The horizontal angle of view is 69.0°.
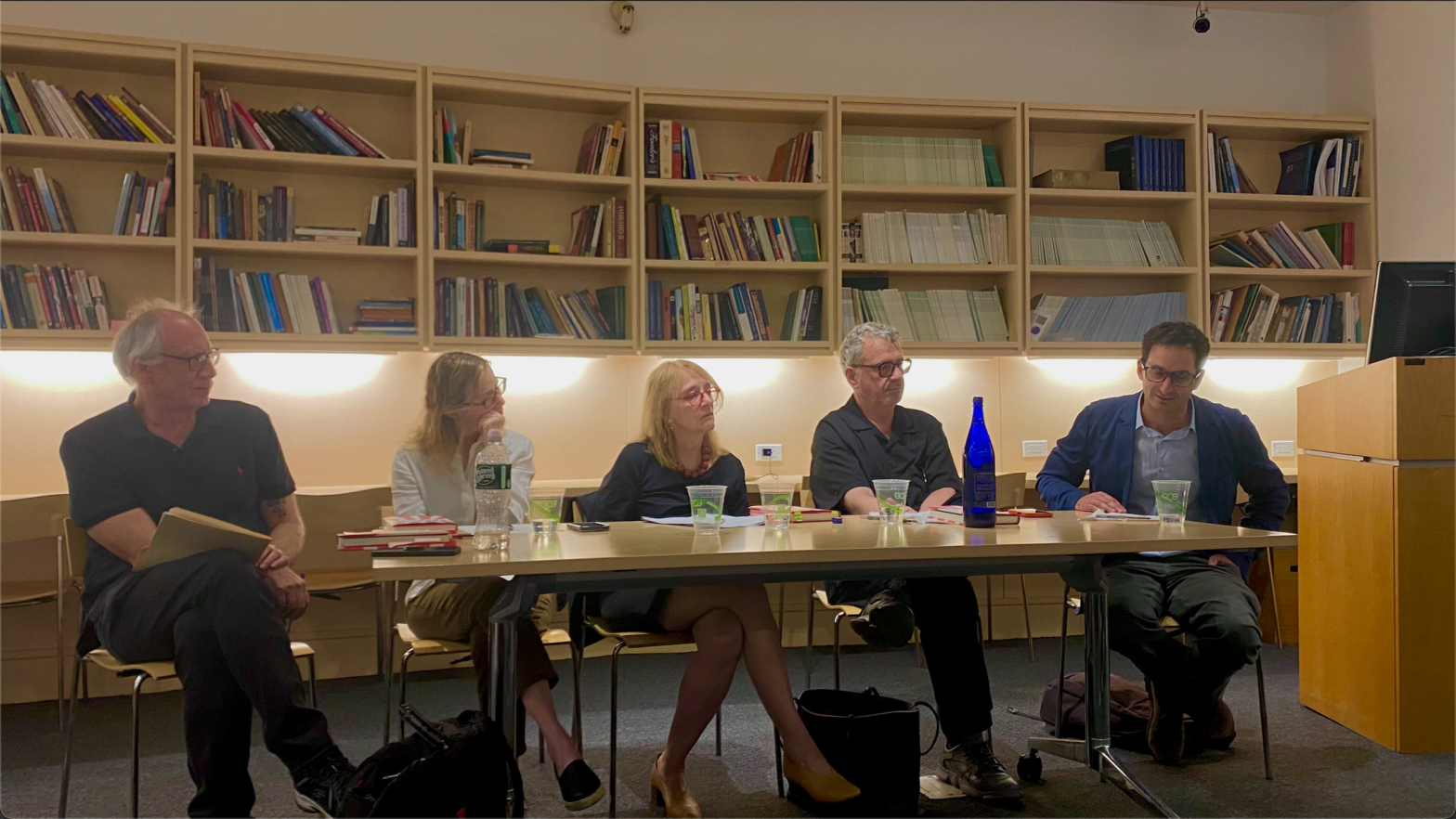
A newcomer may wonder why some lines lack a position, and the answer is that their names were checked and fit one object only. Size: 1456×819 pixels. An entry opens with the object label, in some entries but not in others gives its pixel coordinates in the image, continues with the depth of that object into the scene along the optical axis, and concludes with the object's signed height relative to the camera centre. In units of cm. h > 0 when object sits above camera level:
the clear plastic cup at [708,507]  247 -20
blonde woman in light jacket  257 -19
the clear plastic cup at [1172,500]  251 -19
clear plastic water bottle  232 -17
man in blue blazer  268 -23
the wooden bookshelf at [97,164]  401 +104
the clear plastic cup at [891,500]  257 -19
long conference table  205 -27
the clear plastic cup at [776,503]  261 -21
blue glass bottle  251 -16
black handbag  251 -80
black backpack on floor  207 -71
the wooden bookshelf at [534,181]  446 +105
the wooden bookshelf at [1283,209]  506 +104
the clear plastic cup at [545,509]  253 -21
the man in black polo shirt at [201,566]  222 -31
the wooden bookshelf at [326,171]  419 +106
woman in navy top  252 -59
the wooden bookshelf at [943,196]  483 +104
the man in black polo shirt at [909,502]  270 -24
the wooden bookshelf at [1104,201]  496 +105
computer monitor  306 +32
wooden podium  294 -41
